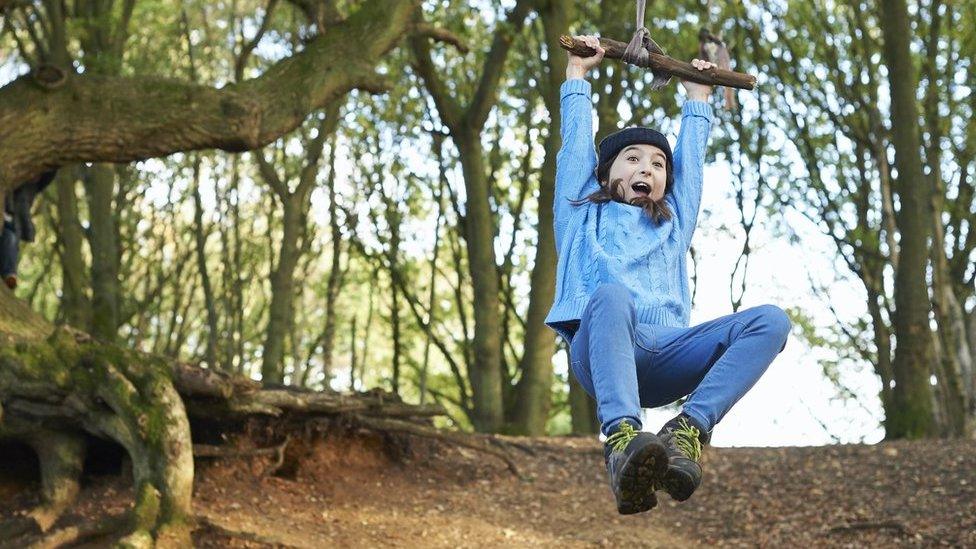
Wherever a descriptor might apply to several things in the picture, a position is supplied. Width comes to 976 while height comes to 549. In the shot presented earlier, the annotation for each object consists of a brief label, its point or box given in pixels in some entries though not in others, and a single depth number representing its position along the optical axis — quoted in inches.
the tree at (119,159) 341.4
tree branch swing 206.8
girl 183.5
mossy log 336.8
